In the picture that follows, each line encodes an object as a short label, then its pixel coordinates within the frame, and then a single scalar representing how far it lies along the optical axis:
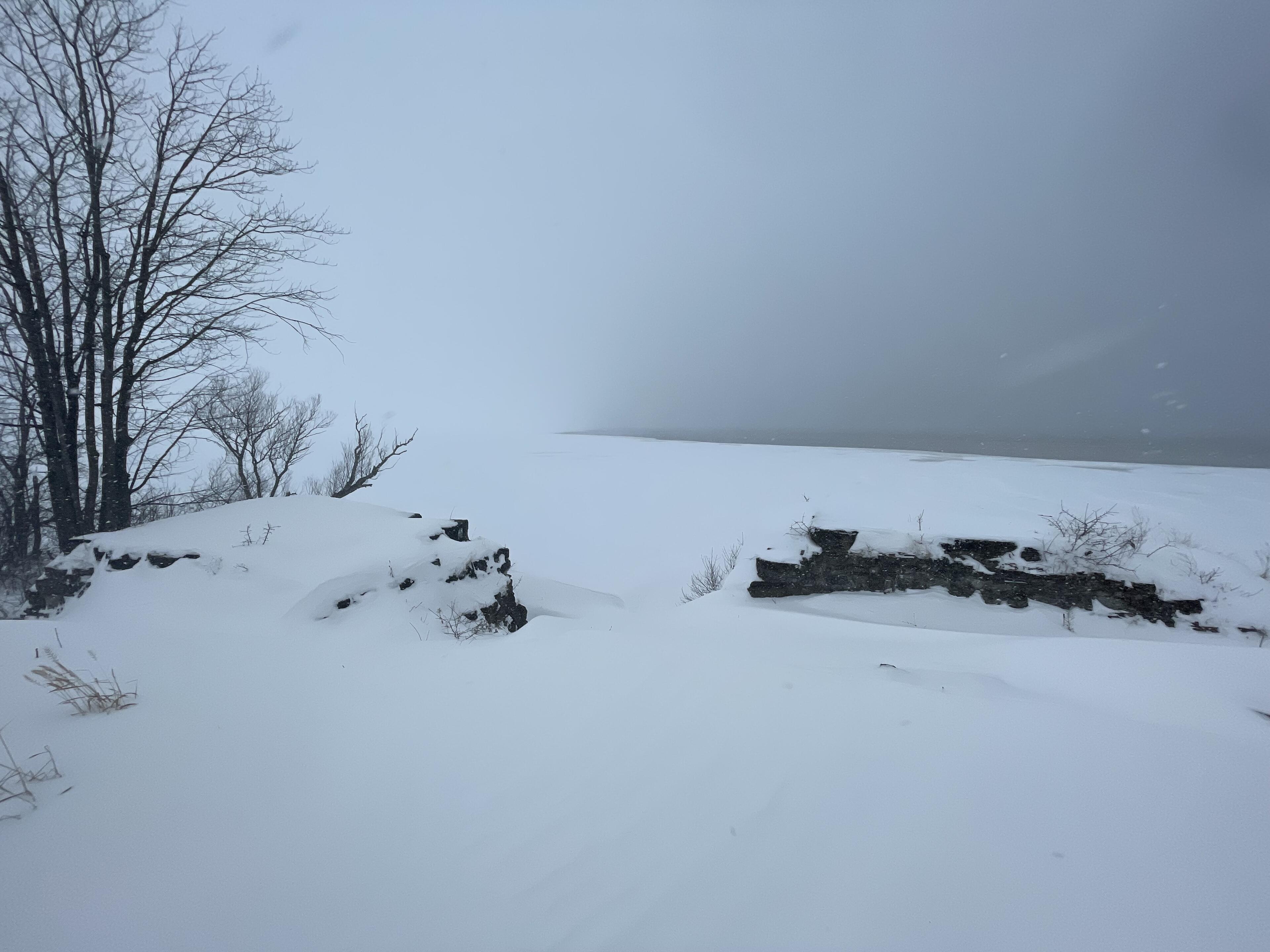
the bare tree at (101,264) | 5.02
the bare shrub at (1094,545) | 5.21
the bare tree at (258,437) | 10.88
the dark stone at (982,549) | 5.50
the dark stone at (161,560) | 4.41
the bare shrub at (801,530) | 6.37
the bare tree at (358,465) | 10.24
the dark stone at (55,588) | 4.34
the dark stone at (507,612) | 5.52
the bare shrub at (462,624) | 4.01
